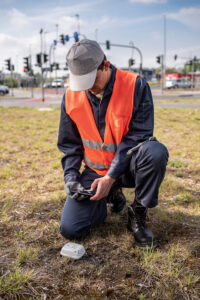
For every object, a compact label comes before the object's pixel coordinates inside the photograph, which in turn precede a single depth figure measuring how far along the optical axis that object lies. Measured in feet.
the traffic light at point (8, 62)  104.99
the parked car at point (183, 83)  138.43
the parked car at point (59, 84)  171.77
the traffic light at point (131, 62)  93.63
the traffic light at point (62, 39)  88.15
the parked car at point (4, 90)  112.16
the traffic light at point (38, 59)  79.15
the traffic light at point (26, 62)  95.00
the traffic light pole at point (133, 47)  77.95
